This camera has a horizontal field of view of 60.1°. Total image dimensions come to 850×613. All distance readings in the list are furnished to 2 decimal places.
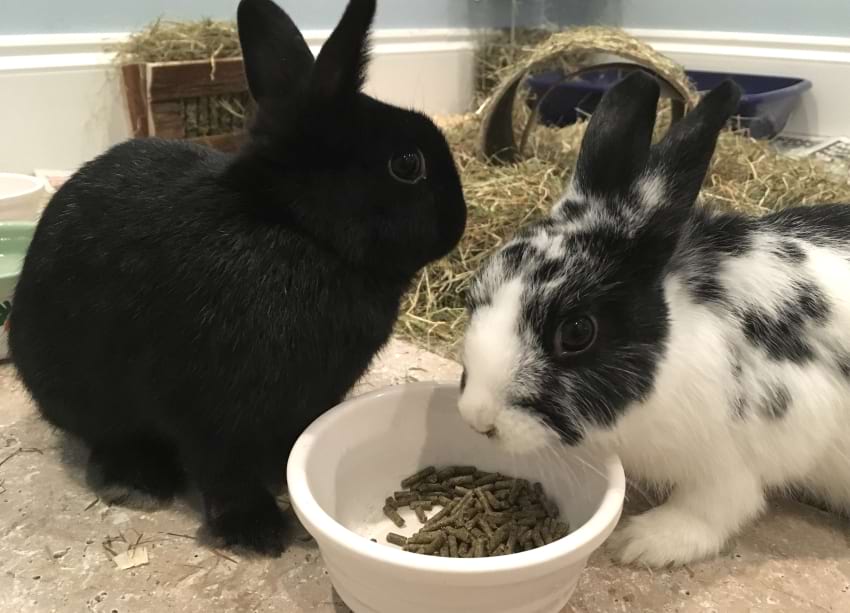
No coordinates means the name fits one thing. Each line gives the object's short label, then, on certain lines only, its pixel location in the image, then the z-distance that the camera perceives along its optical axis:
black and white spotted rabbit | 0.29
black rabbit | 0.32
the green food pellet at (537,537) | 0.32
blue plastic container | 1.01
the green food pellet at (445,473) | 0.36
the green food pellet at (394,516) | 0.35
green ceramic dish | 0.53
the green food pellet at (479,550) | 0.31
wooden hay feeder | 0.73
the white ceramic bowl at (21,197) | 0.60
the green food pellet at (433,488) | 0.36
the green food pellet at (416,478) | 0.36
